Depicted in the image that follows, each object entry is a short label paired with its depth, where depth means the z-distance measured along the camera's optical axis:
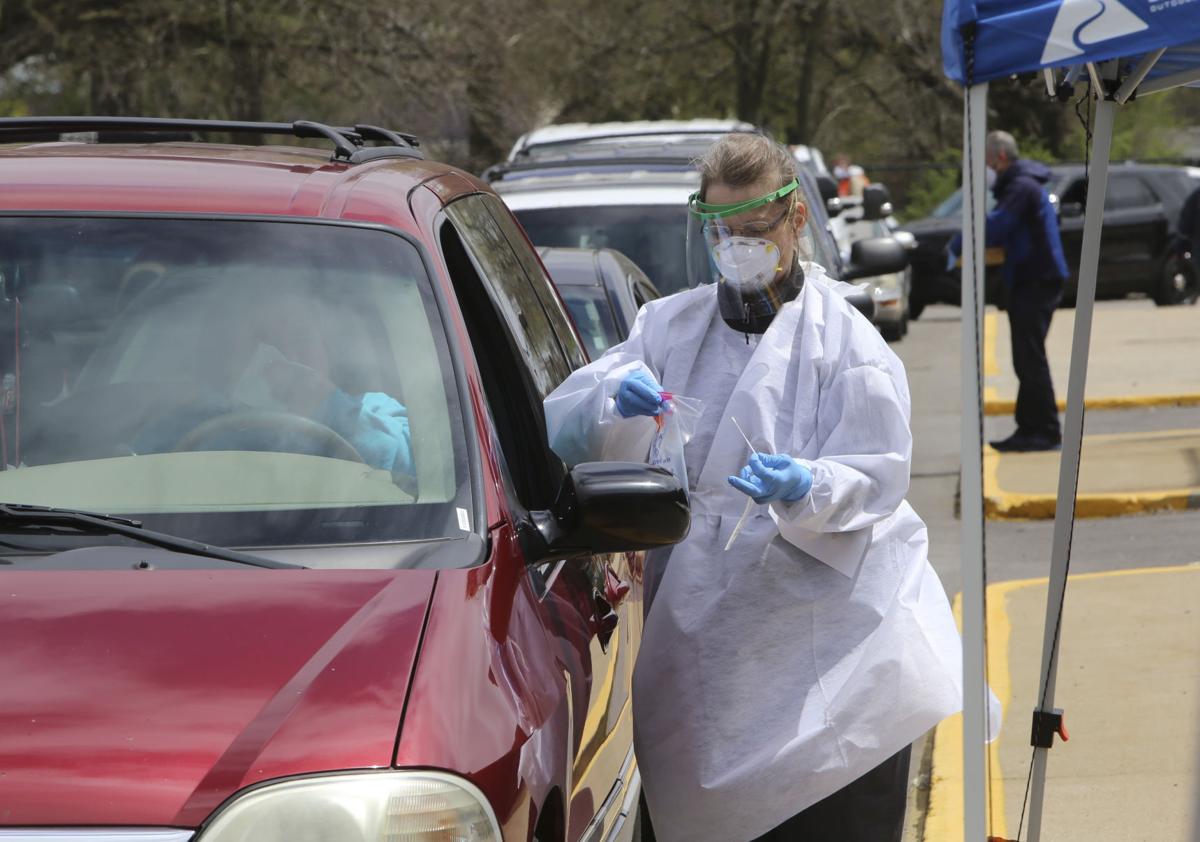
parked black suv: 43.87
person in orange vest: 50.31
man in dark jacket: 21.95
